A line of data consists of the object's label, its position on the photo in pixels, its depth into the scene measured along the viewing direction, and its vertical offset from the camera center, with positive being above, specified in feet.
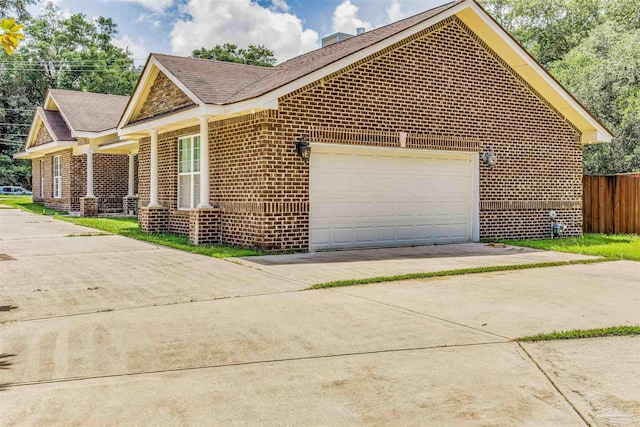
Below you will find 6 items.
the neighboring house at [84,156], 80.94 +7.67
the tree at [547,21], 136.56 +44.22
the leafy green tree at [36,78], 167.63 +37.12
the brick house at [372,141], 42.14 +5.42
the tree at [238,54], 170.60 +44.26
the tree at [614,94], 79.87 +15.89
